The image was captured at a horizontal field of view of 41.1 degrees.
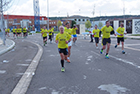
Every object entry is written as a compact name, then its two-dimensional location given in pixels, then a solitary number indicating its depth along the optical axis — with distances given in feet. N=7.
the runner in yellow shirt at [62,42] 23.11
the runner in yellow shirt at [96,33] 47.90
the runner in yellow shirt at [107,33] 32.24
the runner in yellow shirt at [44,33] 59.00
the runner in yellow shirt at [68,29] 29.94
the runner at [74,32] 47.99
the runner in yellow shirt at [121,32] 37.35
